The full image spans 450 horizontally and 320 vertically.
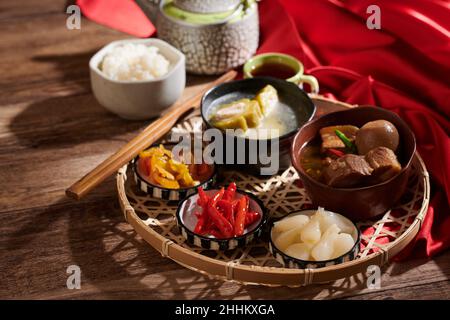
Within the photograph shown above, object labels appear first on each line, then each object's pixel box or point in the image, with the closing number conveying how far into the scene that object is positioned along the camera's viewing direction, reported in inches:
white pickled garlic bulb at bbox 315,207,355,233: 57.3
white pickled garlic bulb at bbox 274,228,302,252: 56.9
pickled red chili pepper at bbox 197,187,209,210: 60.2
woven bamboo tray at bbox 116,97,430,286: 54.1
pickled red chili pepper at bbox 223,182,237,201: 61.6
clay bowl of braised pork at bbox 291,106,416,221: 59.6
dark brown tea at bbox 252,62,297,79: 82.0
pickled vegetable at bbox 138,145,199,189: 64.6
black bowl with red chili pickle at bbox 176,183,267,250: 57.7
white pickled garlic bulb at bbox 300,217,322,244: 55.6
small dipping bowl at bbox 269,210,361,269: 54.3
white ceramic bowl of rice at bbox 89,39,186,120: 75.2
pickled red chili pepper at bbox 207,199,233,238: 58.3
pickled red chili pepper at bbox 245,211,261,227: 59.9
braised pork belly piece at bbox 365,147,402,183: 59.7
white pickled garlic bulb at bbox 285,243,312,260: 55.3
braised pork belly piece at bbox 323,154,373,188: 59.1
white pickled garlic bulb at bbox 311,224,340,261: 54.9
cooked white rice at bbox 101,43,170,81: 76.3
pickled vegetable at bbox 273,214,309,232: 57.6
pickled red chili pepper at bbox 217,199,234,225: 59.2
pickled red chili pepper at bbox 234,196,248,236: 58.3
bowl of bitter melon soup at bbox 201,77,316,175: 67.0
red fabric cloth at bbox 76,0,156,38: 98.2
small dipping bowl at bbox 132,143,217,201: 63.8
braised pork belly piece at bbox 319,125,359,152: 64.9
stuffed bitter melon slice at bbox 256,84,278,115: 71.7
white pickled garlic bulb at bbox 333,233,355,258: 55.4
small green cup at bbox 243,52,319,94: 80.0
